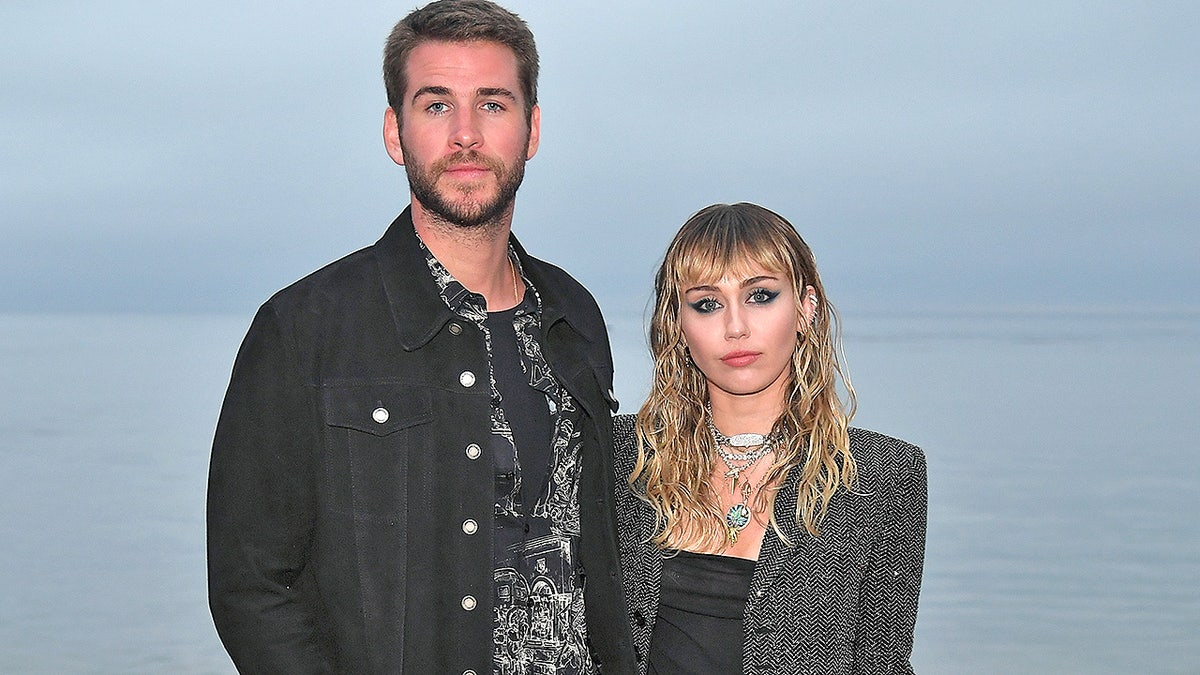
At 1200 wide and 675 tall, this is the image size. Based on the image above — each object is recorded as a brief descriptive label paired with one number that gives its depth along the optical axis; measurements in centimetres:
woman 359
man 315
